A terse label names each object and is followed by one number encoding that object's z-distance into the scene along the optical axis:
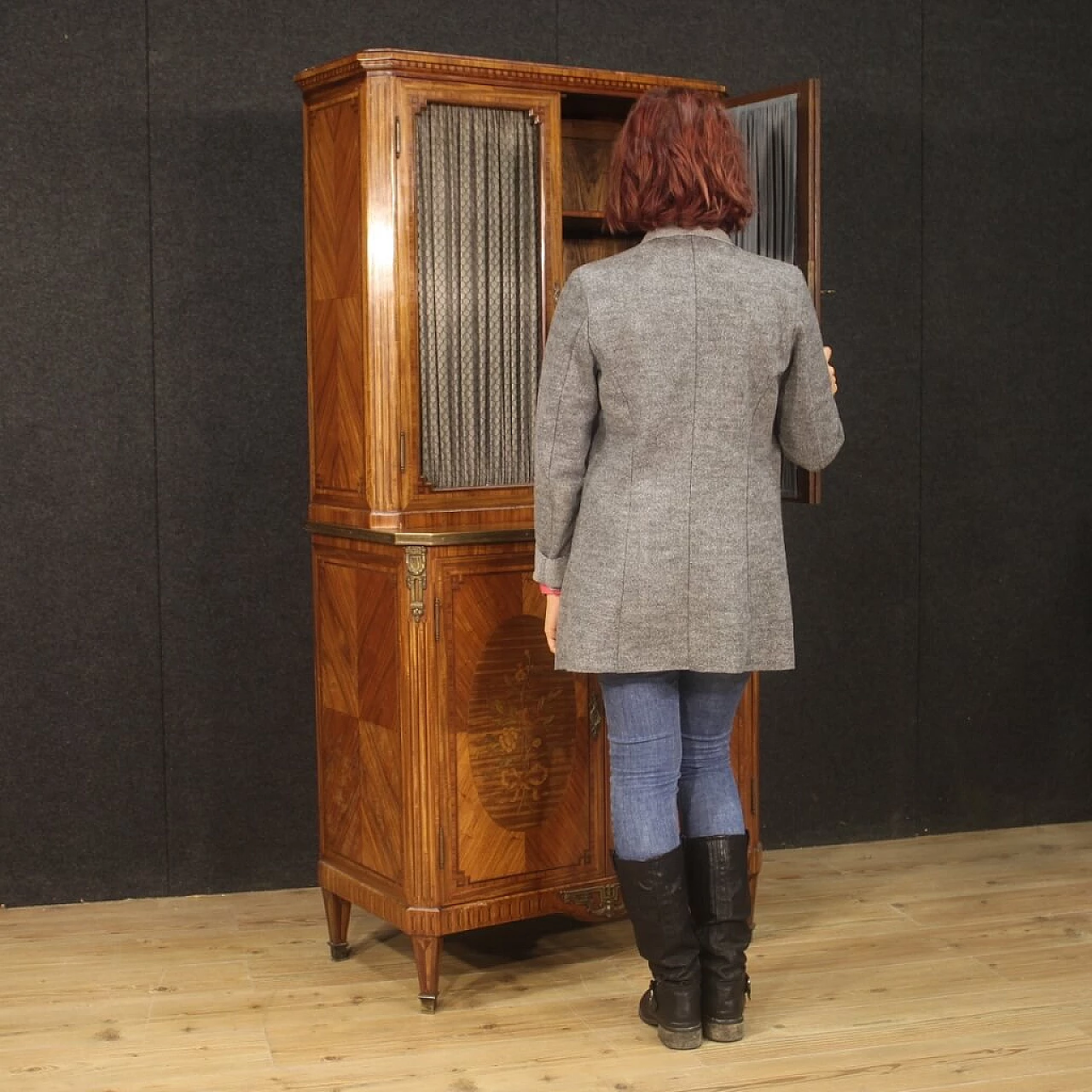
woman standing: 2.79
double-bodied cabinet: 3.19
